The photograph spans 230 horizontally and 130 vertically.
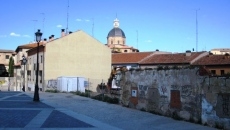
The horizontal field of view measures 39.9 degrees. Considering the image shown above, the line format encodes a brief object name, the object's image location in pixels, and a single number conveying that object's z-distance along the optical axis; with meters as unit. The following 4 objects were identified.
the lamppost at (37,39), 22.23
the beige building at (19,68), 68.47
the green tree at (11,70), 80.88
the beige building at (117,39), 129.15
